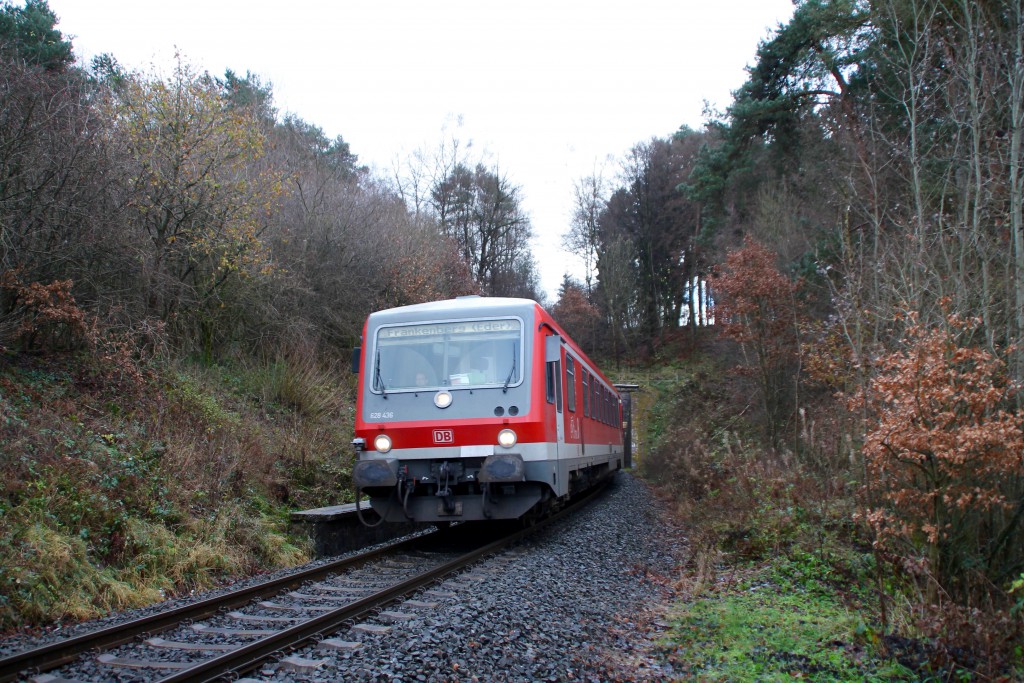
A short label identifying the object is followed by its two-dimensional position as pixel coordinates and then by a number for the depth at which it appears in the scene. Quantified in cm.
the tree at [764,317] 1722
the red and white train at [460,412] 889
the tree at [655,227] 4288
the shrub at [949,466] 605
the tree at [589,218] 4275
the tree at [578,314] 4062
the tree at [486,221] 3300
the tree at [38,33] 1706
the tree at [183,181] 1261
